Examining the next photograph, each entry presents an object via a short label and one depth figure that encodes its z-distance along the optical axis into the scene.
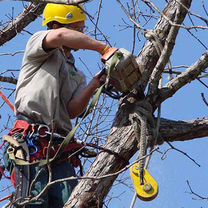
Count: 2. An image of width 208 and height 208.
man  8.95
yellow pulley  7.95
